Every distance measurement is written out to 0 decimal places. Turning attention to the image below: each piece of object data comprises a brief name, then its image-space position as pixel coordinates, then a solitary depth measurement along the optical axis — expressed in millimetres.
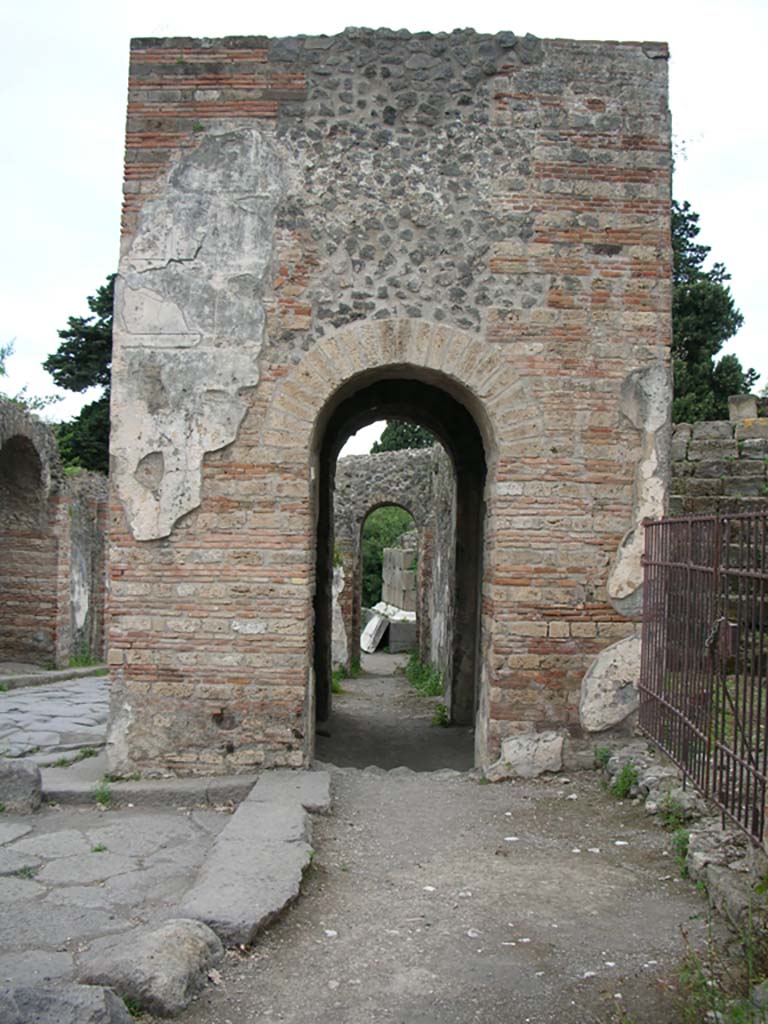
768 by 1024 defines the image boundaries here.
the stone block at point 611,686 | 6234
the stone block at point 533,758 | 6242
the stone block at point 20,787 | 5652
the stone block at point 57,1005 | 2580
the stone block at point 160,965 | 3117
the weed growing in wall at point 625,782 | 5691
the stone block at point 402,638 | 20484
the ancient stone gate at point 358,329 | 6230
